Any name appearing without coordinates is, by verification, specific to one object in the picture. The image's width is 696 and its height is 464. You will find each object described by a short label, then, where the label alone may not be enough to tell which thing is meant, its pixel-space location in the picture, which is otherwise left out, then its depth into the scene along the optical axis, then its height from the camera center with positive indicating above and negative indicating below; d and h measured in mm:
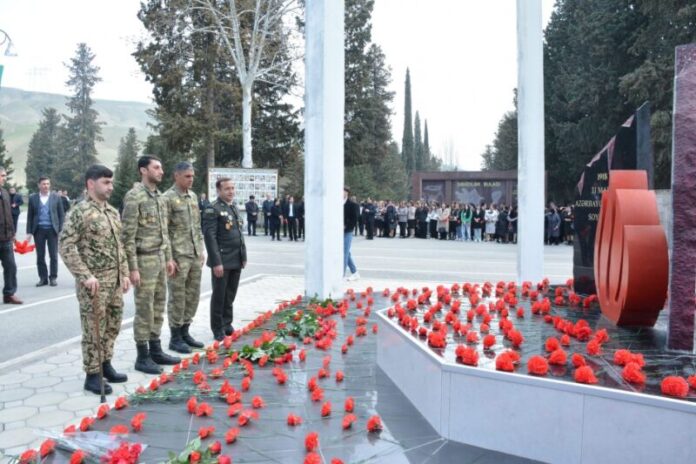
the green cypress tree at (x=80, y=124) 61375 +10043
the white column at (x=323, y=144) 7801 +990
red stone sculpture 4562 -302
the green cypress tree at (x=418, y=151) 59406 +6794
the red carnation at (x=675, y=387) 2846 -830
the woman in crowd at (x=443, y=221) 23891 -170
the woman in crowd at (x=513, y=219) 22391 -79
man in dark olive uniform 6289 -369
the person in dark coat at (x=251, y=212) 23672 +184
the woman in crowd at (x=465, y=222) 23500 -206
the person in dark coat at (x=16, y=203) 13044 +298
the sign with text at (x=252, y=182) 24344 +1436
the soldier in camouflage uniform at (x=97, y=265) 4535 -391
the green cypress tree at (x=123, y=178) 34812 +2365
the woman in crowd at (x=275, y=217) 22550 -17
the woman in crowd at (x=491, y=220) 22938 -121
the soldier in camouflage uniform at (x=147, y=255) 5180 -349
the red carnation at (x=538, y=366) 3217 -822
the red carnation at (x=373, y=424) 3480 -1241
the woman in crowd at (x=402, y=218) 25094 -53
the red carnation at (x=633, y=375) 3086 -835
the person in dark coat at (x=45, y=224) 10188 -138
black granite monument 6500 +488
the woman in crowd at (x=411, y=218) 25047 -52
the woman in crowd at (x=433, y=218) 24464 -50
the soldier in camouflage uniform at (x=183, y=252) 5832 -361
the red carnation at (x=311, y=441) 3104 -1193
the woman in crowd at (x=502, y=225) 22500 -314
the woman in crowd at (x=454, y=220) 24062 -150
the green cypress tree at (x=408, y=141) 55781 +7337
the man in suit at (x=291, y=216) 22203 +22
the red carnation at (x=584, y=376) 3066 -834
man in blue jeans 10938 -81
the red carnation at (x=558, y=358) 3430 -826
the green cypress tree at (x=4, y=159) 47450 +4886
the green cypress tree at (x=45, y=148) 66312 +7978
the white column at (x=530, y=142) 8617 +1117
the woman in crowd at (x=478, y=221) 23219 -184
